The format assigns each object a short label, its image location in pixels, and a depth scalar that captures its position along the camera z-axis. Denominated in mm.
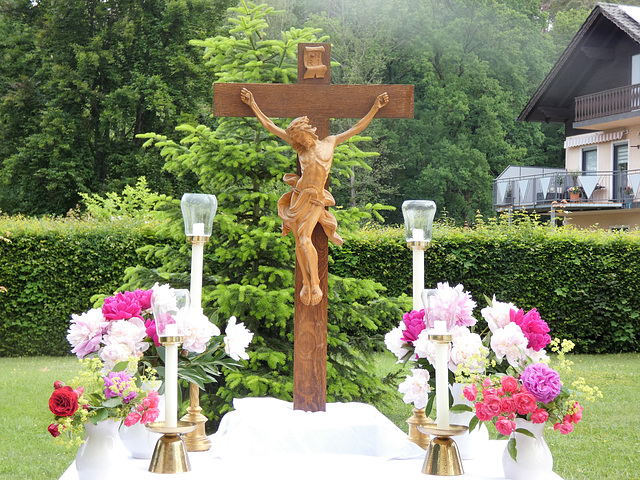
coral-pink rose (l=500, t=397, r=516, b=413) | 1941
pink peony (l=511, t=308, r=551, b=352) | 2129
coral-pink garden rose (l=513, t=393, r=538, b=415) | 1938
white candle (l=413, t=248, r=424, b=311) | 2631
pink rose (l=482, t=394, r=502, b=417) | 1940
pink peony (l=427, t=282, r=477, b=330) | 1966
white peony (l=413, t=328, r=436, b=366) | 2176
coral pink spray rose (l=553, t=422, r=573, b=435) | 1999
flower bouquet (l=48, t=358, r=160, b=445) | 1981
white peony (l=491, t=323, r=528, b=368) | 2086
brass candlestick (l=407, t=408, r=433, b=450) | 2551
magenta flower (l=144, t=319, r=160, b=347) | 2293
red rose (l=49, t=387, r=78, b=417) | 1971
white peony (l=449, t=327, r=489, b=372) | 2062
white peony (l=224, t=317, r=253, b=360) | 2367
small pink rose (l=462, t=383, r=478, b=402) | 1997
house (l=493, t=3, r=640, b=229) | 17719
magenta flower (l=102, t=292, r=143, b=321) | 2289
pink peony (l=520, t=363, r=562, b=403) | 1959
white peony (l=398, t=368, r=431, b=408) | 2262
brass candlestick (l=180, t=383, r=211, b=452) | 2512
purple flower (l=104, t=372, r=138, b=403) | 2053
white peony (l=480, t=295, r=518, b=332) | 2199
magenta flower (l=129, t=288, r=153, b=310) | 2430
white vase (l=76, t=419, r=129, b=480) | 2068
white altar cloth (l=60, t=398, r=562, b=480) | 2266
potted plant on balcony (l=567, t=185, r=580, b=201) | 18422
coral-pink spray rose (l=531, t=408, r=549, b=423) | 1942
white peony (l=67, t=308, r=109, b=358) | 2230
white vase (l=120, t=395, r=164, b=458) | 2418
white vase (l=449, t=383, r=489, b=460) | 2240
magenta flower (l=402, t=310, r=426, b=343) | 2411
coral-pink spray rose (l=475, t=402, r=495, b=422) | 1946
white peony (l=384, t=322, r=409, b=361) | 2471
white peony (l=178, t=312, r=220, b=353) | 2227
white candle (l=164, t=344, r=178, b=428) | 2012
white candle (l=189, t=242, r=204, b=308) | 2480
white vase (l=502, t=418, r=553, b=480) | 2035
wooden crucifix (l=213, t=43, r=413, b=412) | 3000
